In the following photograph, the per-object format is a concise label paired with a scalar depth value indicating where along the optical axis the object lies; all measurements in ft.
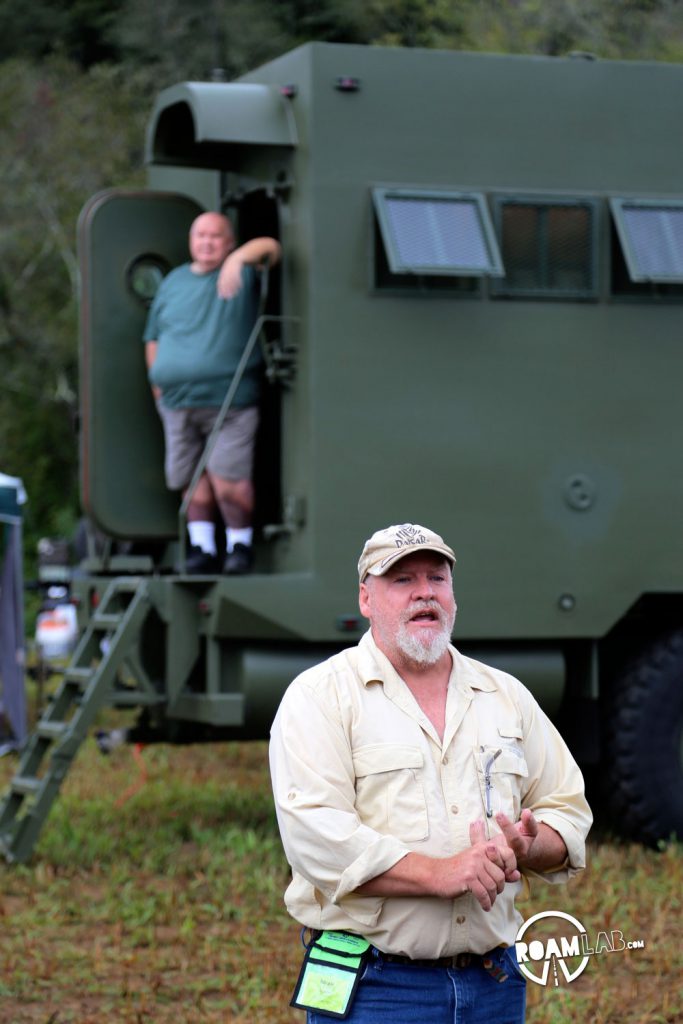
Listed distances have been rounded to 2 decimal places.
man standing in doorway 53.57
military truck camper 50.70
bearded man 22.48
